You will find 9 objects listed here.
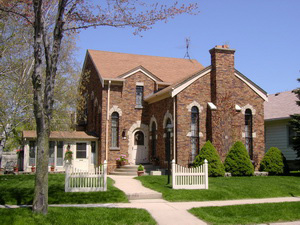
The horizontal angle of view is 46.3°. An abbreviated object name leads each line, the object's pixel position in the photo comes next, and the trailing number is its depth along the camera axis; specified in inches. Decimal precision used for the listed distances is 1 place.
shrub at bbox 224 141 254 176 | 792.9
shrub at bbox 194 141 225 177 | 761.2
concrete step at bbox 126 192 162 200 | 543.5
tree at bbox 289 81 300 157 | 823.7
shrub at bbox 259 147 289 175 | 821.2
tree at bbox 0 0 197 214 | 398.3
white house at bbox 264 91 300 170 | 1016.9
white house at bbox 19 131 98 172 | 917.9
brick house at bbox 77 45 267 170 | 833.5
